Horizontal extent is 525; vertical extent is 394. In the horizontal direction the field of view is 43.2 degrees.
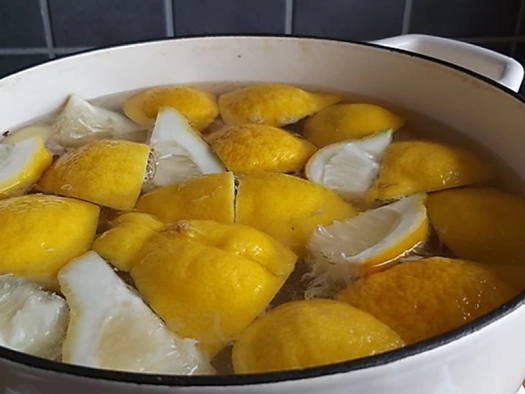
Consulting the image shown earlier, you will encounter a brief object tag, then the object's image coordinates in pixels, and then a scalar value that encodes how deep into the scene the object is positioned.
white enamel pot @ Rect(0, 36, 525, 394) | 0.37
